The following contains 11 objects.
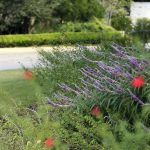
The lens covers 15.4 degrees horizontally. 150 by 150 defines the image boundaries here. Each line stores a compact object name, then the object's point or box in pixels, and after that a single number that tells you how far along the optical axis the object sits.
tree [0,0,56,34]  26.00
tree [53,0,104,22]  28.72
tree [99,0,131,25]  33.65
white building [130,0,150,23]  41.37
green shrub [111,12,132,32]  33.81
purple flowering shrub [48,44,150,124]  5.36
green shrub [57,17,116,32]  27.44
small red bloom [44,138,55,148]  3.86
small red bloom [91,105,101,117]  4.88
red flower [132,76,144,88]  4.58
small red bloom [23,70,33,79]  5.52
